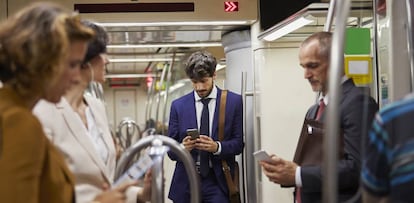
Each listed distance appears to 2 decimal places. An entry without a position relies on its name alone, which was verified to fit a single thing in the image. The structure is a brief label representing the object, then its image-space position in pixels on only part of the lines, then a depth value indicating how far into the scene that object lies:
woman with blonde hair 1.61
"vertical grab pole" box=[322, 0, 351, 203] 1.93
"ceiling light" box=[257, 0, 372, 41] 3.48
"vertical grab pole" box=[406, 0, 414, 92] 2.95
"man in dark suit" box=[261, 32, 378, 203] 2.66
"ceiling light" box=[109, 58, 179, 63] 10.20
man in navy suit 4.07
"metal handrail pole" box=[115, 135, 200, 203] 2.66
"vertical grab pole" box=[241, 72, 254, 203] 5.64
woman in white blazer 2.32
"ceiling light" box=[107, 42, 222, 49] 6.79
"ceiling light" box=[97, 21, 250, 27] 5.38
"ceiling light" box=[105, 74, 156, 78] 14.08
